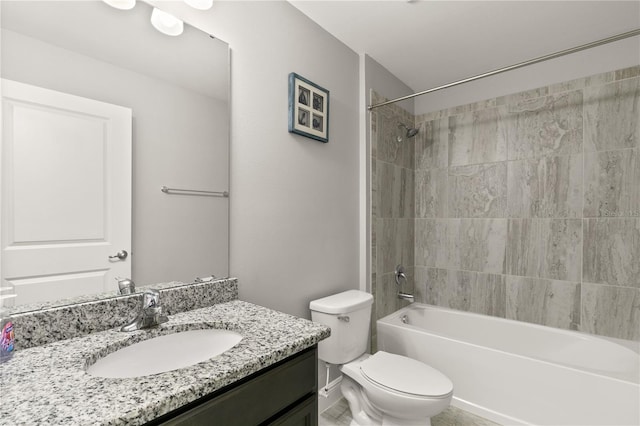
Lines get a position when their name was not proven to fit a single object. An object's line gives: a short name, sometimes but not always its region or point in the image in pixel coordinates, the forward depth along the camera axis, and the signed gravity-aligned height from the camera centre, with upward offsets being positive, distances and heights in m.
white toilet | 1.48 -0.88
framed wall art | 1.71 +0.60
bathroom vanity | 0.59 -0.40
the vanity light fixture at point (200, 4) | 1.26 +0.86
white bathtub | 1.58 -0.98
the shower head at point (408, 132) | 2.69 +0.71
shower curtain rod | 1.40 +0.80
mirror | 0.91 +0.39
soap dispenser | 0.78 -0.33
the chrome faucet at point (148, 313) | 1.02 -0.35
